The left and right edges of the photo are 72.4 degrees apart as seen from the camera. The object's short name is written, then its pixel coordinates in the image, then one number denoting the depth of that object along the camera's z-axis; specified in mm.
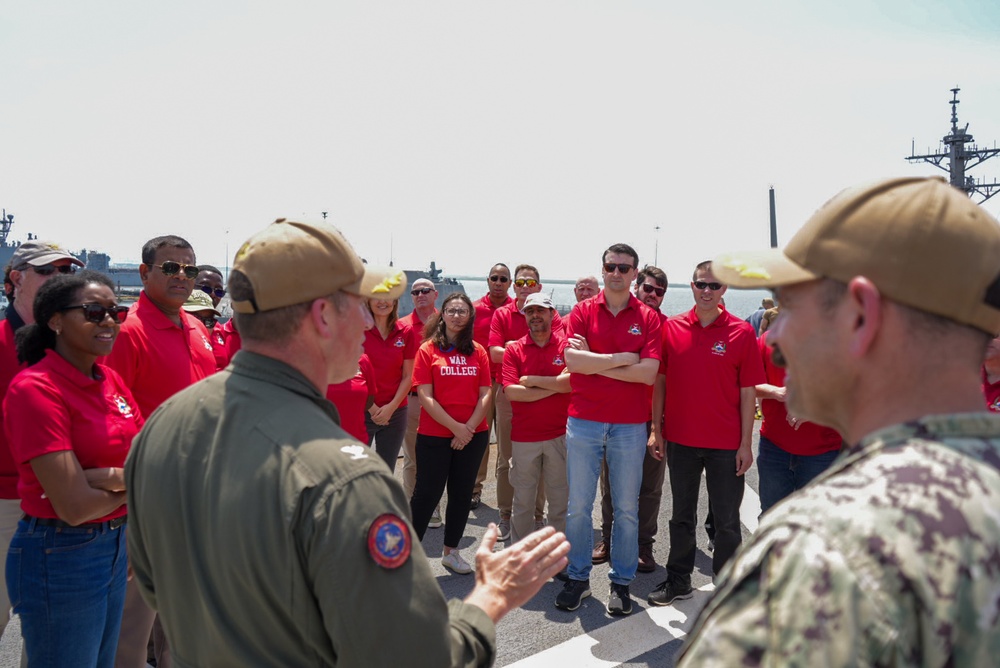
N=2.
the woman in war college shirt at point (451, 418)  5432
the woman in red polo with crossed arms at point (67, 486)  2684
